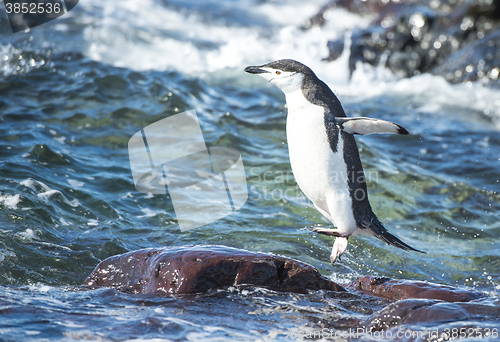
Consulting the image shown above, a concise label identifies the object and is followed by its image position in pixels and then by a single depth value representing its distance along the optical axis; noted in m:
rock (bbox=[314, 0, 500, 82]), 25.72
